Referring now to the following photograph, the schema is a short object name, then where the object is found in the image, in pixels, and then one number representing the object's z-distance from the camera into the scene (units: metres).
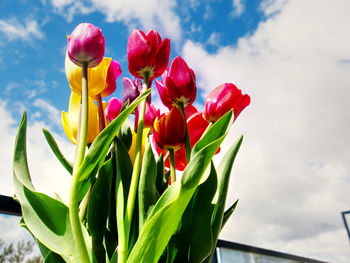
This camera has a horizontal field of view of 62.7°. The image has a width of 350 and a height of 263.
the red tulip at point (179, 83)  0.34
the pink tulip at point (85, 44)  0.30
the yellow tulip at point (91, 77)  0.33
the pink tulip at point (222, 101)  0.35
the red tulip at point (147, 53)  0.33
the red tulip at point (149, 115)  0.38
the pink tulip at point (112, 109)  0.38
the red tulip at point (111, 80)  0.38
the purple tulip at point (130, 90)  0.39
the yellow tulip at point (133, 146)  0.36
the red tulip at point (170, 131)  0.32
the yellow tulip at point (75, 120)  0.33
